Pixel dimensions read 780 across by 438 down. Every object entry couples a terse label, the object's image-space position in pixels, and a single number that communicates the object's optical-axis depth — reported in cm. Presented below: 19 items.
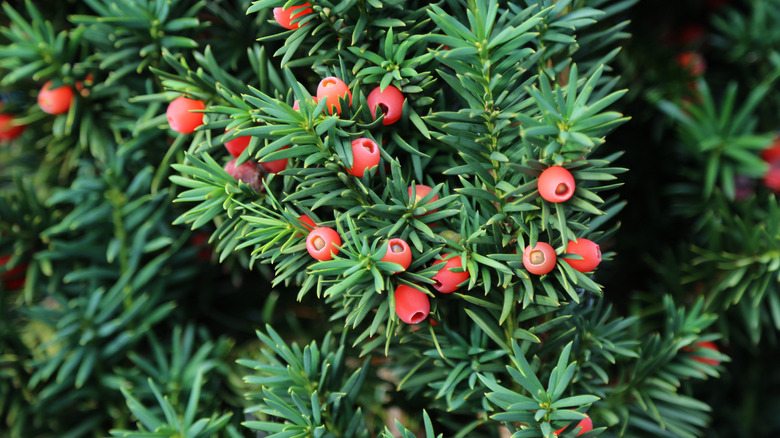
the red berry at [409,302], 64
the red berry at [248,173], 66
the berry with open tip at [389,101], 64
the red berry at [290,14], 65
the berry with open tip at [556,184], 62
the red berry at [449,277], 64
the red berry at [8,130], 74
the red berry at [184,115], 67
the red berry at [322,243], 64
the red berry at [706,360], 70
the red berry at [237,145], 66
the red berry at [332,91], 64
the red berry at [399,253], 63
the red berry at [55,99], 70
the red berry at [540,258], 63
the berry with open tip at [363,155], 64
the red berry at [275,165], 66
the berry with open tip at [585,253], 64
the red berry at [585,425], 66
